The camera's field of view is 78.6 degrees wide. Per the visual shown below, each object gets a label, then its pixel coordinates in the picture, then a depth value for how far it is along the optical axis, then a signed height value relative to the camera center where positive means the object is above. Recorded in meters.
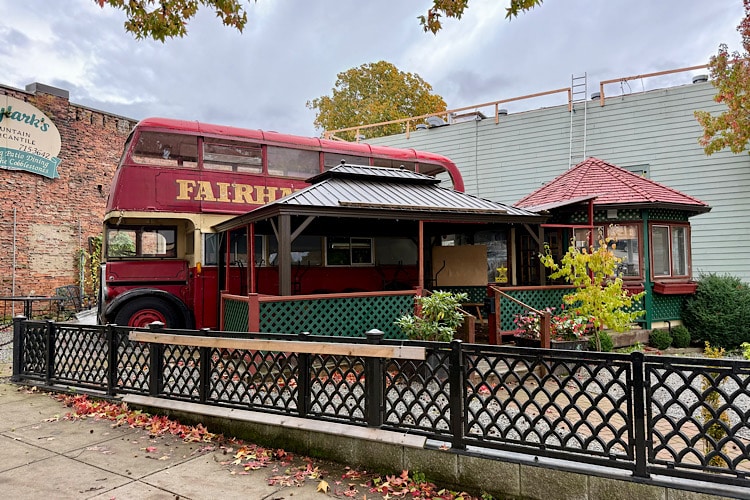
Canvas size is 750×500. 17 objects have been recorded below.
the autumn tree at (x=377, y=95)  28.80 +10.69
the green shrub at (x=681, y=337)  10.87 -1.83
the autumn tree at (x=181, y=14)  5.25 +2.95
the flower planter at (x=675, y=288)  10.96 -0.68
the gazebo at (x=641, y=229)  10.95 +0.78
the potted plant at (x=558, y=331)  8.07 -1.27
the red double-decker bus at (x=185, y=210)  9.22 +1.15
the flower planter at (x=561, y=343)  7.98 -1.46
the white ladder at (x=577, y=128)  14.88 +4.33
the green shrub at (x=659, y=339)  10.45 -1.82
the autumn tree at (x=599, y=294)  8.37 -0.61
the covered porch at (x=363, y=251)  7.54 +0.28
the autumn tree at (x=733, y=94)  10.66 +3.93
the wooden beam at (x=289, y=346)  4.09 -0.82
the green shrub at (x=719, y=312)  10.55 -1.25
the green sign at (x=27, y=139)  13.96 +4.03
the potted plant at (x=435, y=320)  7.32 -0.96
